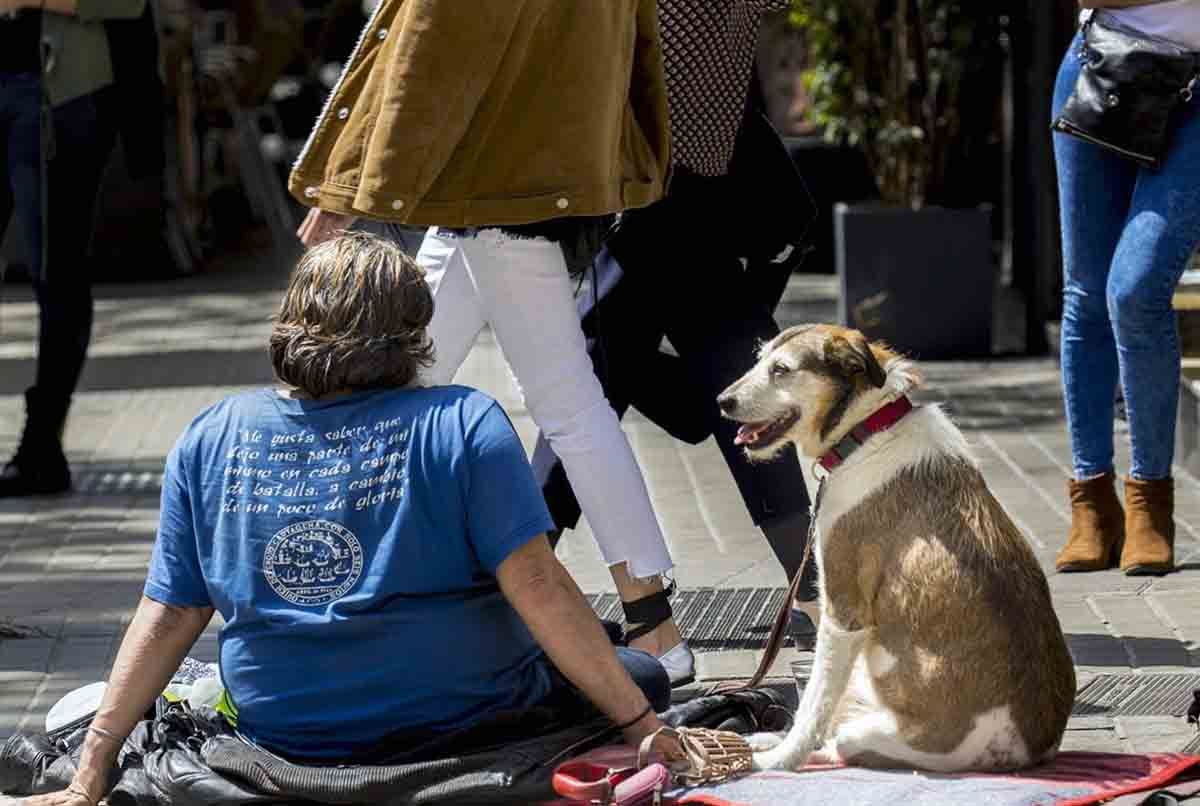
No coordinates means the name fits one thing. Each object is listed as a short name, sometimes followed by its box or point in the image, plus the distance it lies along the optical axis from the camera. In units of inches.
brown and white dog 295.8
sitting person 286.5
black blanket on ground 287.3
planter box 726.6
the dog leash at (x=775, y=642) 338.1
